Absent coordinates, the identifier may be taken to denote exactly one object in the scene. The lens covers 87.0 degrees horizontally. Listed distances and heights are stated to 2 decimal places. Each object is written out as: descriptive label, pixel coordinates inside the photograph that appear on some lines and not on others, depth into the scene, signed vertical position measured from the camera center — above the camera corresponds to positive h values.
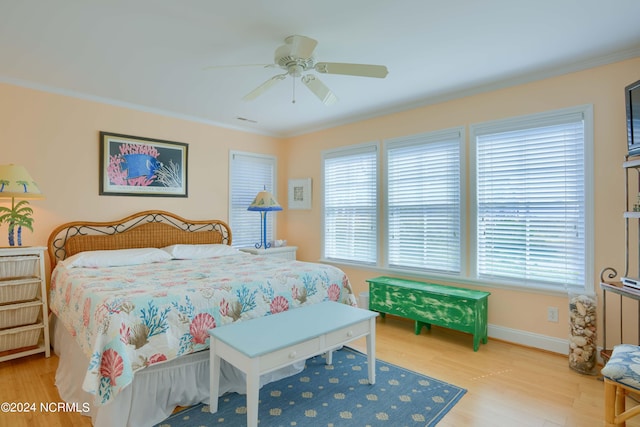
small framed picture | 5.33 +0.33
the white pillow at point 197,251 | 3.87 -0.45
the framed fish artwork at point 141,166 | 3.87 +0.57
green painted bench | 3.28 -0.95
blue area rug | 2.13 -1.31
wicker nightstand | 2.94 -0.81
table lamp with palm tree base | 2.92 +0.17
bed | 1.94 -0.68
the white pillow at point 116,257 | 3.19 -0.45
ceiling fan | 2.33 +1.09
